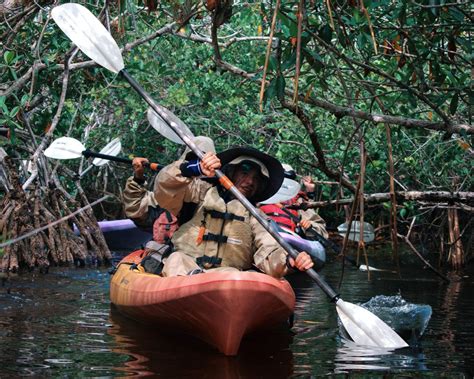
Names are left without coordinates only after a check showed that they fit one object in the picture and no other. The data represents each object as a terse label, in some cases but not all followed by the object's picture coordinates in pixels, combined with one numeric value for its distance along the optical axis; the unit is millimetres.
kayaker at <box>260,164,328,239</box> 10562
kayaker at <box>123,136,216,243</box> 7191
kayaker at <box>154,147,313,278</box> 6125
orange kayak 5281
